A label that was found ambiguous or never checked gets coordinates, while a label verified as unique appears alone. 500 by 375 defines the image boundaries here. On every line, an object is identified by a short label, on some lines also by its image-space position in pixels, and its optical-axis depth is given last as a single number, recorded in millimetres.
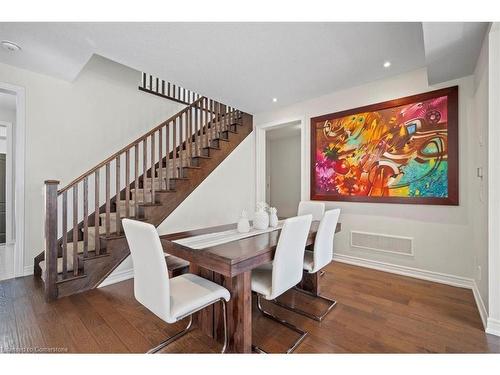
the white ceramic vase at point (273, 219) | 2492
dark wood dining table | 1428
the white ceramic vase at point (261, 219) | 2344
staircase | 2305
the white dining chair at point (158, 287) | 1288
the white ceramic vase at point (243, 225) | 2191
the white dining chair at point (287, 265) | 1547
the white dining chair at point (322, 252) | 1995
